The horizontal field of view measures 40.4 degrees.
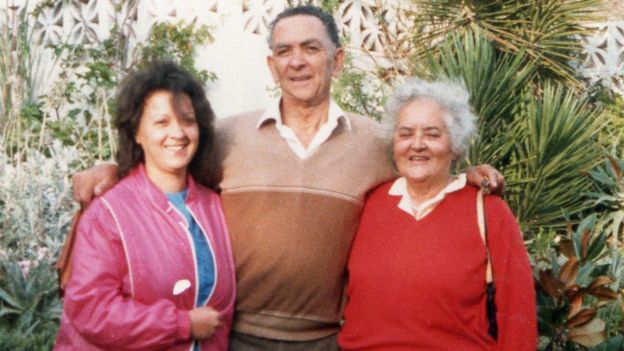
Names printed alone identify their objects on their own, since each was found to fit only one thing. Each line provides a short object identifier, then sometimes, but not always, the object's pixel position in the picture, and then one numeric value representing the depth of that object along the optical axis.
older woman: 3.32
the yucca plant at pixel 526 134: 7.21
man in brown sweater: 3.58
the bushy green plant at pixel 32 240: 4.96
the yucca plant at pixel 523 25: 7.83
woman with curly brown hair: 3.07
